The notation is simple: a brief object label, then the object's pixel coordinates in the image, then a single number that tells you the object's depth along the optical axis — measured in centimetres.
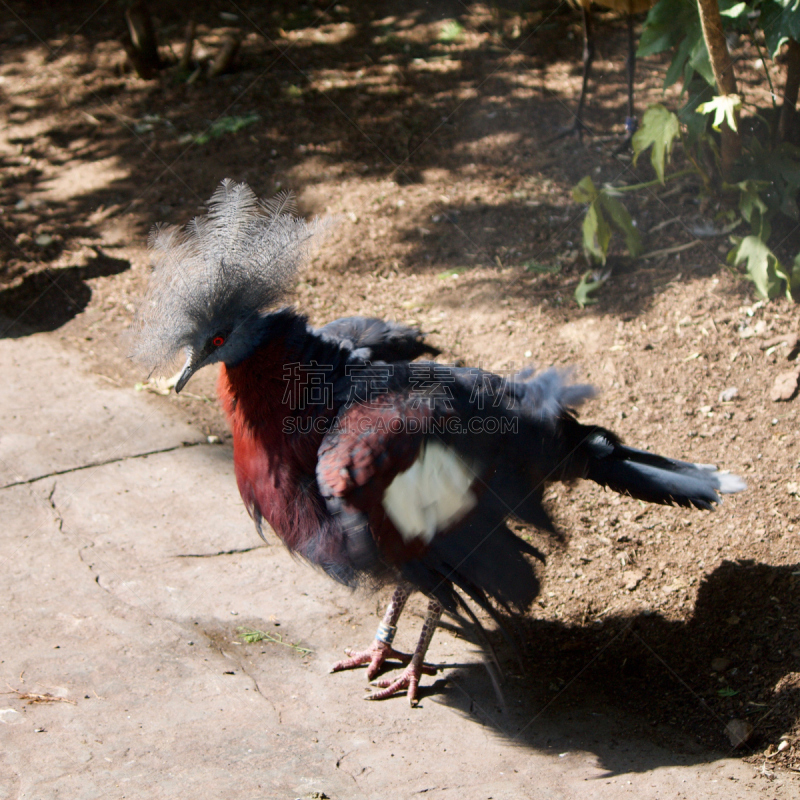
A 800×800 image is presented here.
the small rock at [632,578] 280
